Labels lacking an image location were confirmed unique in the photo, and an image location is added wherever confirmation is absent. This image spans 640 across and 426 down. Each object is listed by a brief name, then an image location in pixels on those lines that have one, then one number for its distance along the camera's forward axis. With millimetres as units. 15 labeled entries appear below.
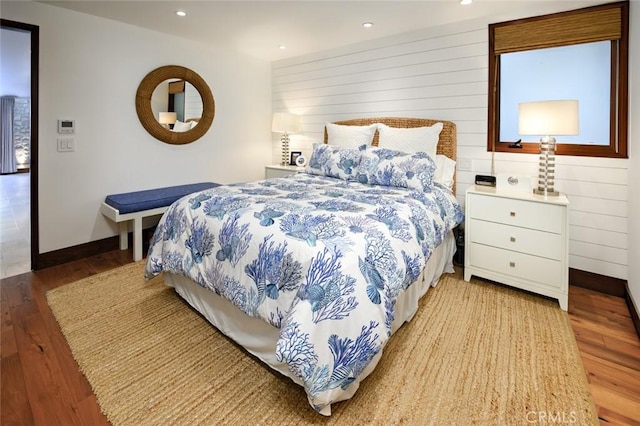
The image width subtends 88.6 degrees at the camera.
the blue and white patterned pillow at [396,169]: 2637
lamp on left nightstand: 4332
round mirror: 3523
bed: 1316
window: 2449
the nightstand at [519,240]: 2279
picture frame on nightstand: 4521
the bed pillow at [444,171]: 3068
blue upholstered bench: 3063
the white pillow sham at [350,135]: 3431
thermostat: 2990
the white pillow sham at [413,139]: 3029
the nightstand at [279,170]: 4281
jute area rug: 1411
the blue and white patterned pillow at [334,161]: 3061
